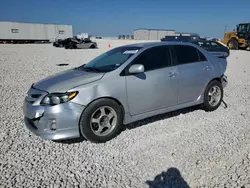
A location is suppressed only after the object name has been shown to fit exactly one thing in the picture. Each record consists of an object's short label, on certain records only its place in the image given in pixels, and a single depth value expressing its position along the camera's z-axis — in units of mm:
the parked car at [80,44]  26656
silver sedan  3127
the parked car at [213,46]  14944
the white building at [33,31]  38844
